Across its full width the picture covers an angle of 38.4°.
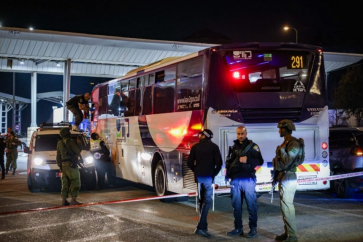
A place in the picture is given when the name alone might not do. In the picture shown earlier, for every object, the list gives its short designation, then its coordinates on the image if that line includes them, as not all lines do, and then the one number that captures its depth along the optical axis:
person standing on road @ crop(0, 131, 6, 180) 19.56
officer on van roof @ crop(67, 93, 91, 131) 16.95
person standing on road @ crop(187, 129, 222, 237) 8.79
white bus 11.11
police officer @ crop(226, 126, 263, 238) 8.55
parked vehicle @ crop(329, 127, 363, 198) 13.10
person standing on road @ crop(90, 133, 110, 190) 16.28
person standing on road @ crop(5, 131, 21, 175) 21.72
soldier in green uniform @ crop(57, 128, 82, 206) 12.44
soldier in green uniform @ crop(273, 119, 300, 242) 8.02
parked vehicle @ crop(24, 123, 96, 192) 15.20
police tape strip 10.71
